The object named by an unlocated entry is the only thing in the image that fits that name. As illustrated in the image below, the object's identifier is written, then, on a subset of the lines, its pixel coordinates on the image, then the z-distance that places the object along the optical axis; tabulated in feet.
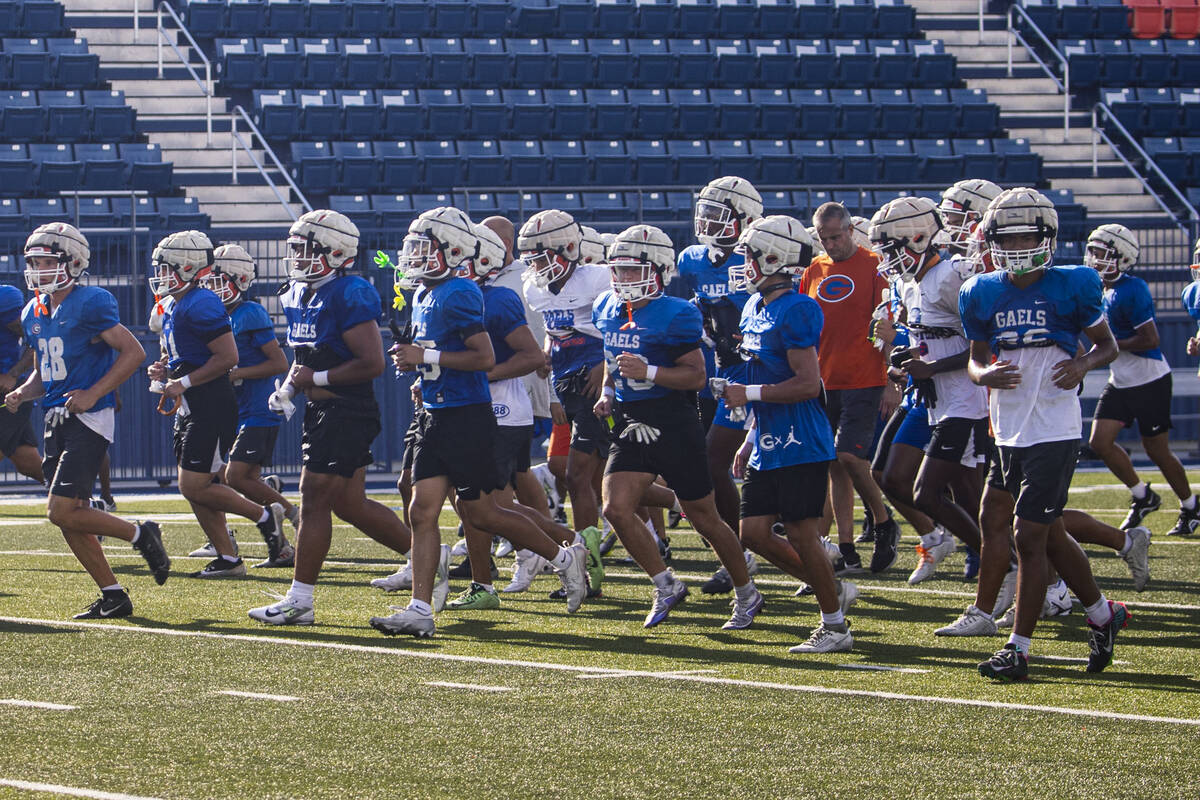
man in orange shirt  64.64
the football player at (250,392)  69.62
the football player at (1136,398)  75.00
